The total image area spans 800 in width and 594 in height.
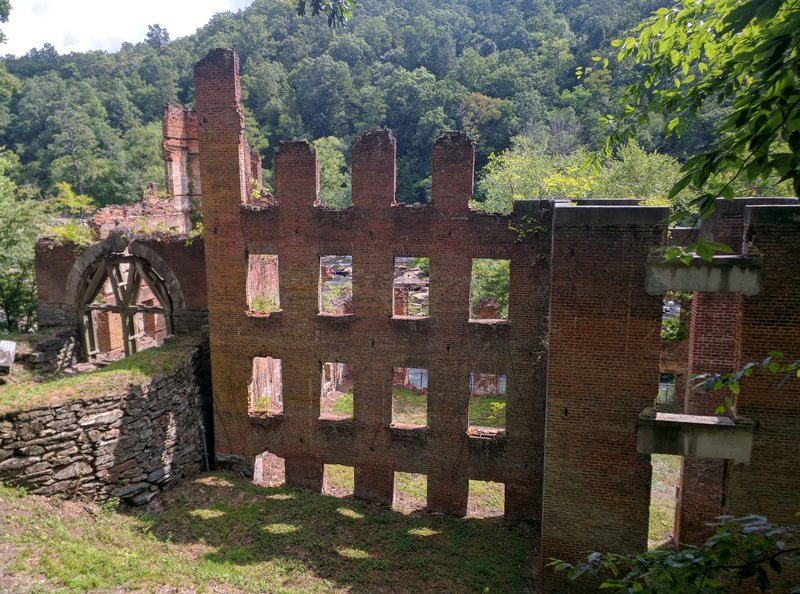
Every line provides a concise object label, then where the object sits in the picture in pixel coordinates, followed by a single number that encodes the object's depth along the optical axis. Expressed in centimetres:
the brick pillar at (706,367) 1152
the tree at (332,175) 5244
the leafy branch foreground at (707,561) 334
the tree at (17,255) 1970
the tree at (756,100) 326
